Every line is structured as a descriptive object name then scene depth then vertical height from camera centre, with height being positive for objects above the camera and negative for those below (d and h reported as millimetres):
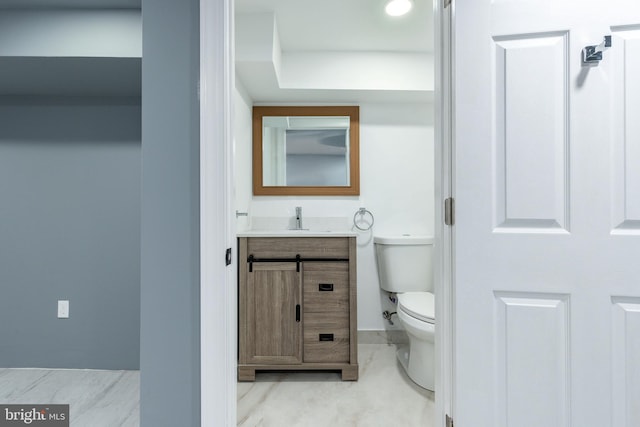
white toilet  2070 -392
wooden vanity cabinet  1895 -537
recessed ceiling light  1773 +1168
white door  964 -4
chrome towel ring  2512 -37
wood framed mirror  2500 +503
